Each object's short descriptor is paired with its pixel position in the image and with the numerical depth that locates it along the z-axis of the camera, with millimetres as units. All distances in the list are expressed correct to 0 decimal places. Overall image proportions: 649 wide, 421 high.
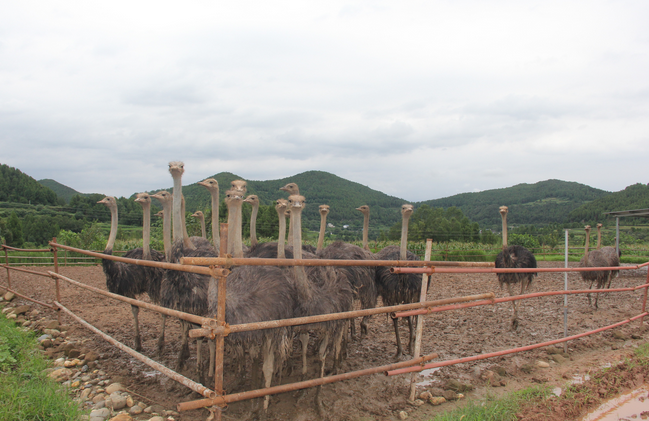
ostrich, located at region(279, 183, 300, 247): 6038
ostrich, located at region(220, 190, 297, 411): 3275
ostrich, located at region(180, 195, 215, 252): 5550
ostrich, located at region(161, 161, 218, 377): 4023
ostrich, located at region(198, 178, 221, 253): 5524
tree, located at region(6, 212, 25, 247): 24225
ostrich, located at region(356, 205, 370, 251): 7174
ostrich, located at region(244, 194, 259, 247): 5651
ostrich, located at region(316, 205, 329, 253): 6546
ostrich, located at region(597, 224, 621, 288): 9256
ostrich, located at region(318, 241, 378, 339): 4906
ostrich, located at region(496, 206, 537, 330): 6777
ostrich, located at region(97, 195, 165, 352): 5133
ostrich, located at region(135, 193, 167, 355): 5102
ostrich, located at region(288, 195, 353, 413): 3670
